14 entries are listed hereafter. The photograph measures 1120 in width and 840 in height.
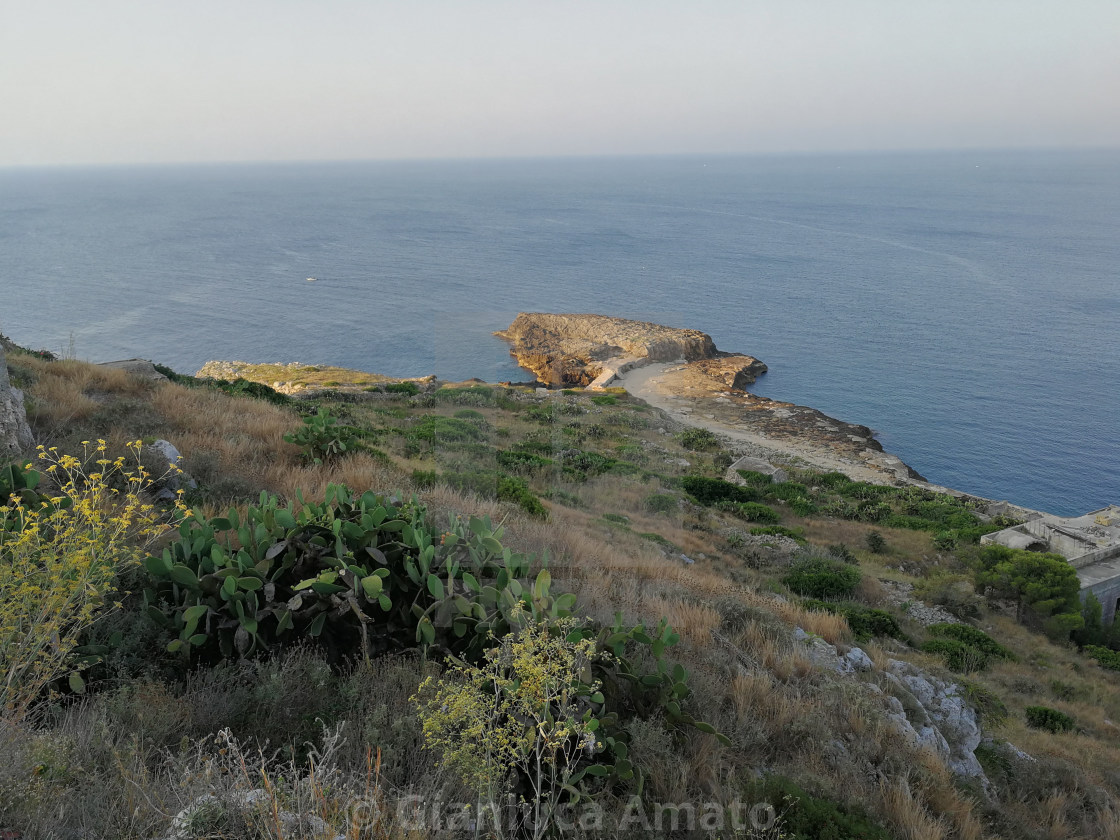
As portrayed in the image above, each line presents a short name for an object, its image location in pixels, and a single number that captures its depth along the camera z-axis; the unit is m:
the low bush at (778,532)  22.10
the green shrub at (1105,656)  19.30
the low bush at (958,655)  13.64
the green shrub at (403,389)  34.50
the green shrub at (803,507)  27.64
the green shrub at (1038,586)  22.72
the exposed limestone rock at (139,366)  16.57
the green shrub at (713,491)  26.70
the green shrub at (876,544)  24.73
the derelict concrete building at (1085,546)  27.00
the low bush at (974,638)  16.14
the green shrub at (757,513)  25.00
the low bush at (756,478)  30.85
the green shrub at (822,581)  16.30
